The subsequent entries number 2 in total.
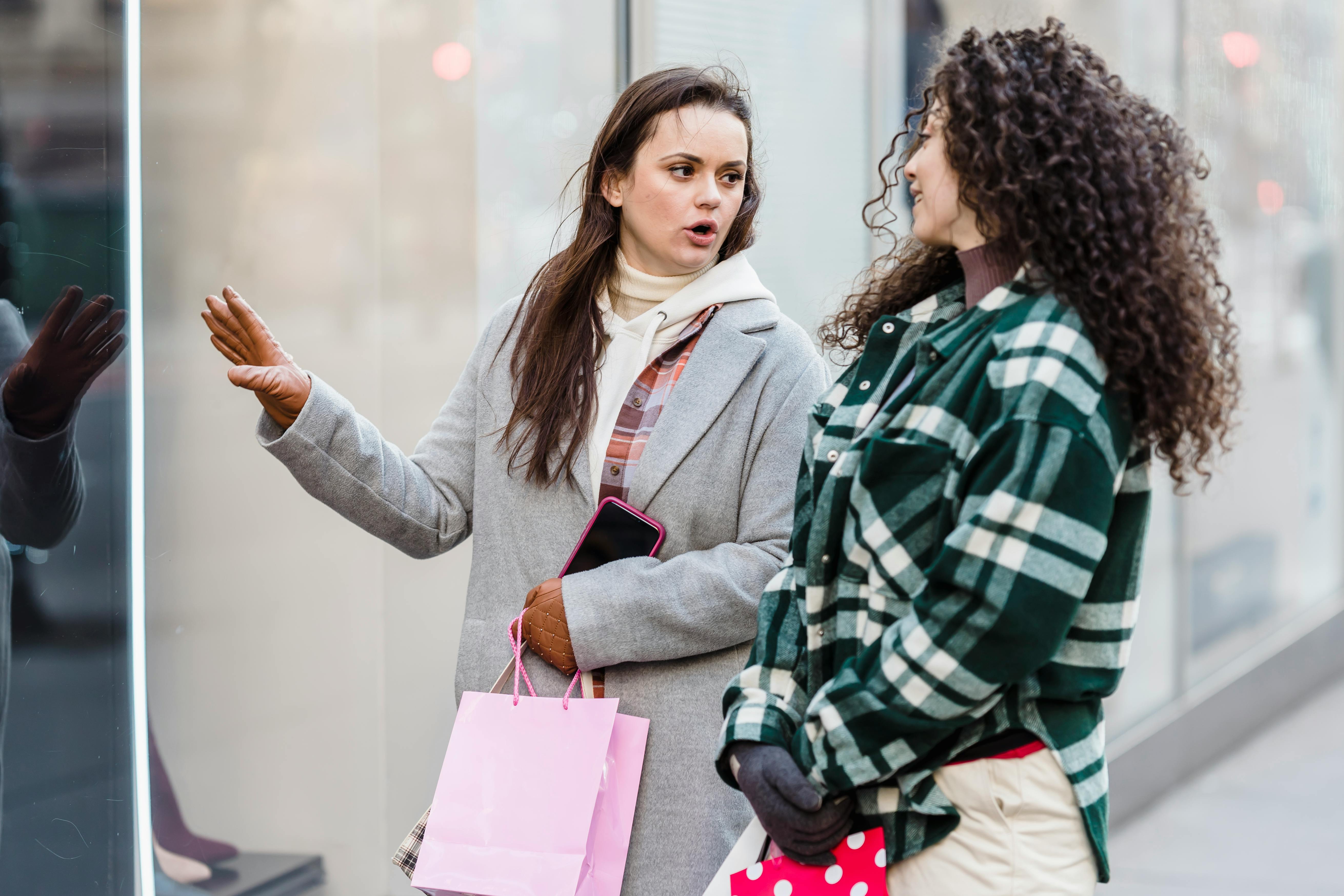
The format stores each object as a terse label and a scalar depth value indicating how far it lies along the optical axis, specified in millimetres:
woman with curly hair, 5553
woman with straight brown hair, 6007
